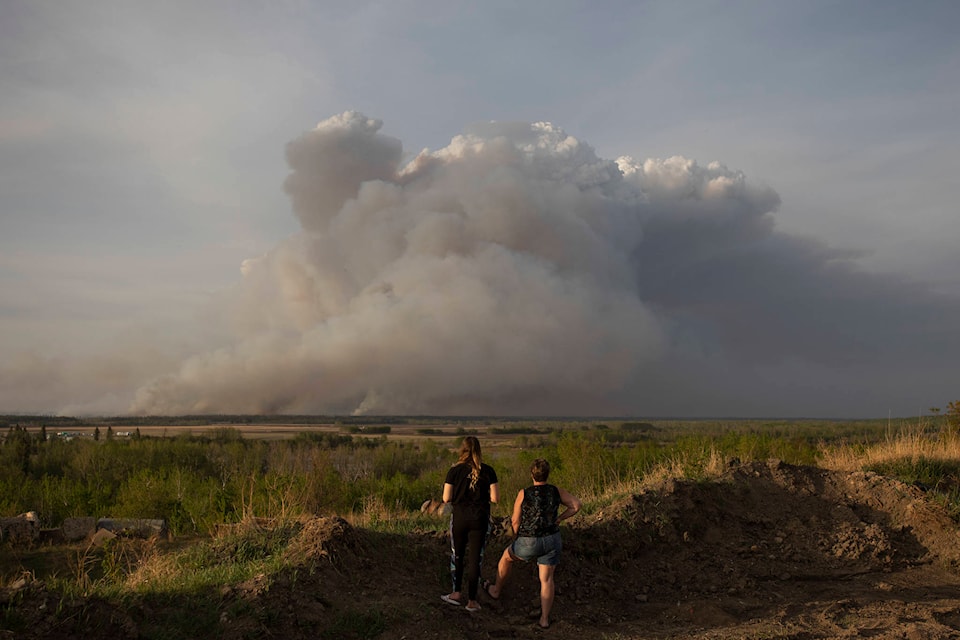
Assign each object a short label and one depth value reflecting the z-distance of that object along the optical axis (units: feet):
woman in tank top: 27.86
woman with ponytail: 27.99
